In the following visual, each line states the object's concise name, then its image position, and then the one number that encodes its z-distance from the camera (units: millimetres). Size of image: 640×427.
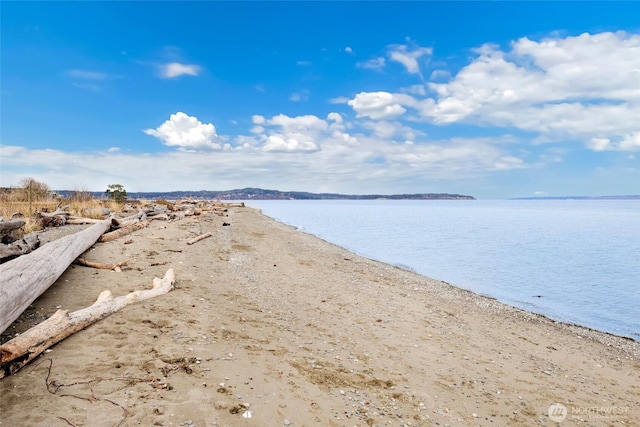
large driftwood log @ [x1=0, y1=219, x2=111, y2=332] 5102
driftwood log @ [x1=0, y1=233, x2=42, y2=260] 7832
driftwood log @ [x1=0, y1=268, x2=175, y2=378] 4047
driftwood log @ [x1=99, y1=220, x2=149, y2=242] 12669
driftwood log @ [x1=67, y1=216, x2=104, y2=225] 16594
